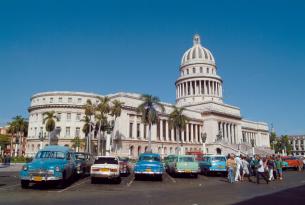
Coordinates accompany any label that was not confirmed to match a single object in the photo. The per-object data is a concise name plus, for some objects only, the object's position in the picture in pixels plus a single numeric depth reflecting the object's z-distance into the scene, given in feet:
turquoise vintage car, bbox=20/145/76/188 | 47.97
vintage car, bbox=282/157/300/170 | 117.08
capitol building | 219.00
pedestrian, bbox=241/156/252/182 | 73.39
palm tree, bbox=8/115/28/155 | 242.78
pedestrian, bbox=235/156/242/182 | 68.23
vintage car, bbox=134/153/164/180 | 65.36
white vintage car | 57.06
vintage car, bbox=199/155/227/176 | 82.84
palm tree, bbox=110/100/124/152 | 177.47
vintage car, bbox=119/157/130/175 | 73.00
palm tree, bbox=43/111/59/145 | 195.89
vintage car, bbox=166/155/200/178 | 73.61
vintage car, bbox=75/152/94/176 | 71.68
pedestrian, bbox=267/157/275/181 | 70.79
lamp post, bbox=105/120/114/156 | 173.28
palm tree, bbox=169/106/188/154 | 210.79
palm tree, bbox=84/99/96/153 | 178.23
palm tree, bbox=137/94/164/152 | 175.83
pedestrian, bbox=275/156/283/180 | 73.30
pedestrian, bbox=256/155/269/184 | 63.62
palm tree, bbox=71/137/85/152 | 211.61
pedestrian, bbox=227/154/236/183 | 64.28
